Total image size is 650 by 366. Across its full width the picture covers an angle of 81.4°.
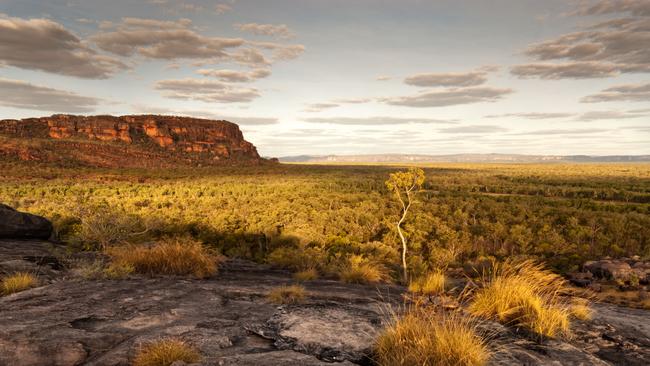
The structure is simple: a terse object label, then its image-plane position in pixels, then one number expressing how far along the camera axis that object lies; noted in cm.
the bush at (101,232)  1198
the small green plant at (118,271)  734
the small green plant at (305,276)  962
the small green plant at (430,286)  754
